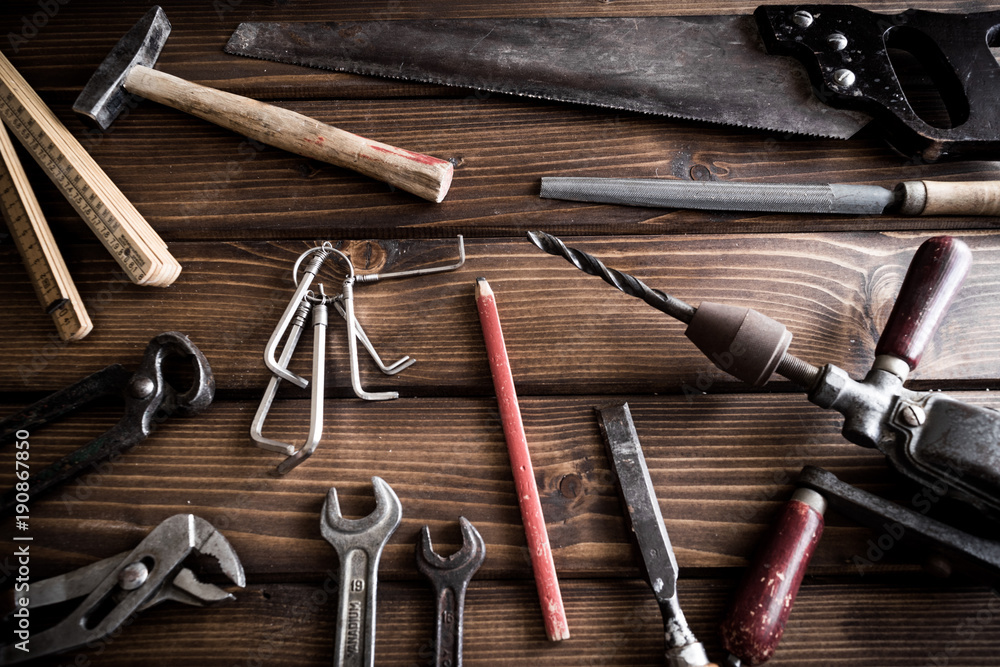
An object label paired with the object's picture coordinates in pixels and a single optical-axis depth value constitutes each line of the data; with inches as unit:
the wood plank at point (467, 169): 22.7
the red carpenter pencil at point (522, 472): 19.6
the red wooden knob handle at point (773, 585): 18.6
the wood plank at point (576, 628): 19.6
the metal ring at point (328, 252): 21.7
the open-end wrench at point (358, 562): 19.3
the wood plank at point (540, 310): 21.5
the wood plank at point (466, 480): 20.2
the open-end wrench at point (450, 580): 19.4
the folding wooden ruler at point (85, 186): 21.6
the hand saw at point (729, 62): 22.7
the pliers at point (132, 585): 19.0
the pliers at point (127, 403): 20.5
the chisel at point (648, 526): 18.8
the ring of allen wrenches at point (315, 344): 20.7
